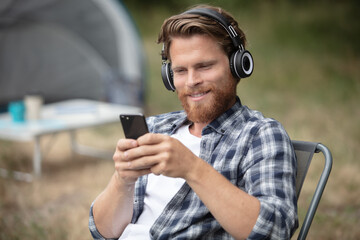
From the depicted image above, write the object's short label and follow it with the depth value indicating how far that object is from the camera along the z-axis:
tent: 6.61
